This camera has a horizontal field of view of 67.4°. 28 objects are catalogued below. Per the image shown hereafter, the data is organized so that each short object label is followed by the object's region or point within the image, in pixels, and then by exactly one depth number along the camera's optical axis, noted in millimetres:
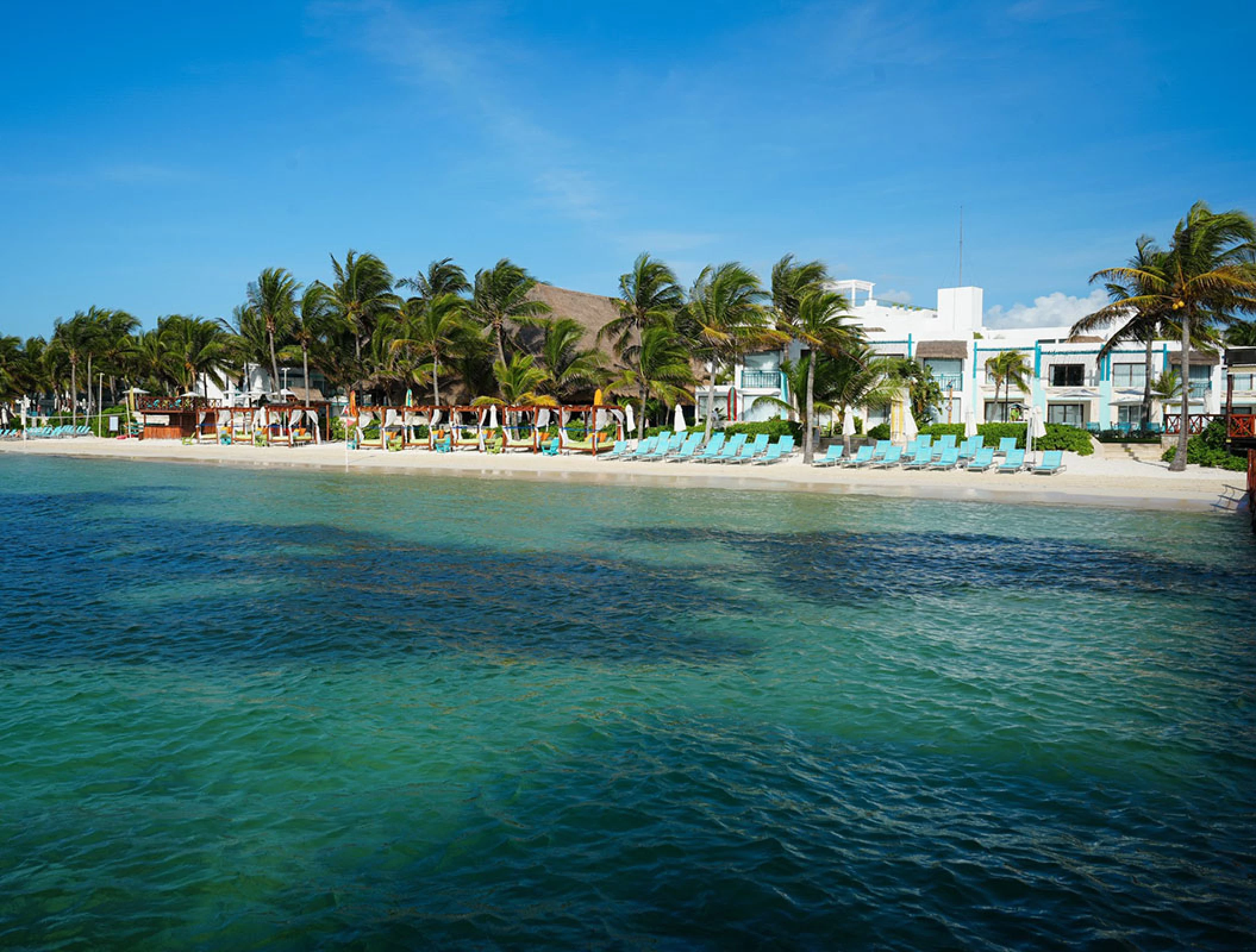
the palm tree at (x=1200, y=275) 23531
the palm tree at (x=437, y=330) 43094
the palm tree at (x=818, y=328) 28781
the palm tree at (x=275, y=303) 52344
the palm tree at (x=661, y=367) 36281
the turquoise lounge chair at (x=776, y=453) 29625
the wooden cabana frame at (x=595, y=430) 34438
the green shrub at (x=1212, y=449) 26266
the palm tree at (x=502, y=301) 43906
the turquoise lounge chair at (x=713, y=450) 30094
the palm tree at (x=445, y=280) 48500
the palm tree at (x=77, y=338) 66312
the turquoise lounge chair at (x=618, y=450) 31688
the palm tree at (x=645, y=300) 40062
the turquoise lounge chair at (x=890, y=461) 27484
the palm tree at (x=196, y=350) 58781
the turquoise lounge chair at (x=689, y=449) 30734
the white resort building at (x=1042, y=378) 41719
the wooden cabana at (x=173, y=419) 52375
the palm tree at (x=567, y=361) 41844
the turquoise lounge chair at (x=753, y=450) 29688
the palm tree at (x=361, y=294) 49781
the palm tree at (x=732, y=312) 34562
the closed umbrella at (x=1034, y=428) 26891
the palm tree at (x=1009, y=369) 42094
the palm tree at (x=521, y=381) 40938
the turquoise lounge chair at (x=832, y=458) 28875
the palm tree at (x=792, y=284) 32656
